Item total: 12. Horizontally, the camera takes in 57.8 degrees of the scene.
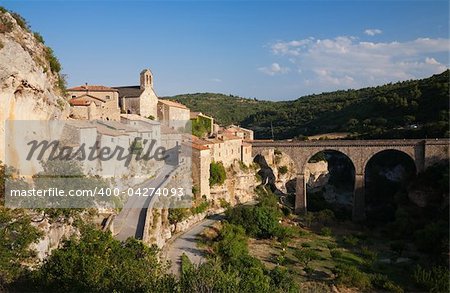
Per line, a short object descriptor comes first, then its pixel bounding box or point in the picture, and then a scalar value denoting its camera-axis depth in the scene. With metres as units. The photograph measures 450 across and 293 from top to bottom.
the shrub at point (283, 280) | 25.54
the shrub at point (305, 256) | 35.22
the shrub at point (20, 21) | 24.46
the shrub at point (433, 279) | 29.28
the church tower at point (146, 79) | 56.91
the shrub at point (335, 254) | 37.97
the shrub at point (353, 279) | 31.28
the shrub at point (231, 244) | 32.72
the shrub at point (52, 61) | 27.17
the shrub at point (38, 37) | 27.09
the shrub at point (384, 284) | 30.42
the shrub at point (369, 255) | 36.80
